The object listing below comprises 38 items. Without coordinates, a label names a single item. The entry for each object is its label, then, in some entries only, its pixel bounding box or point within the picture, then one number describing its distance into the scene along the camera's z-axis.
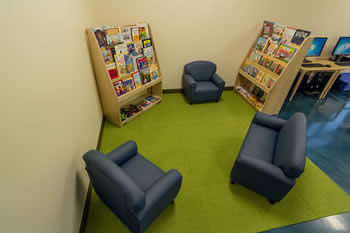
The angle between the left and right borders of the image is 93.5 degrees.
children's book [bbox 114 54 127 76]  2.59
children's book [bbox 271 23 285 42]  3.02
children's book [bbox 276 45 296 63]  2.82
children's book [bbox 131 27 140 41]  2.73
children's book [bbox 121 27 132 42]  2.61
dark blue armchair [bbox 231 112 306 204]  1.60
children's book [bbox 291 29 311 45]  2.61
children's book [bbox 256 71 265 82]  3.35
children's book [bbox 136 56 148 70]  2.94
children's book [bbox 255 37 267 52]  3.42
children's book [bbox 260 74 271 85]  3.22
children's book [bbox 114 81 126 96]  2.66
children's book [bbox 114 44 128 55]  2.53
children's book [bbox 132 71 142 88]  2.90
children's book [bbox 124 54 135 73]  2.73
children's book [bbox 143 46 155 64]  3.02
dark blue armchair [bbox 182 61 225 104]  3.43
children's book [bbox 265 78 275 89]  3.10
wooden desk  3.53
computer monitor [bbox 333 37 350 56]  3.74
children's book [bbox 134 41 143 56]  2.84
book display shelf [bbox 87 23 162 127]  2.40
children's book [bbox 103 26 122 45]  2.38
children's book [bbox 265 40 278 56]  3.13
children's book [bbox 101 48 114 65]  2.40
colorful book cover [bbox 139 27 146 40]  2.86
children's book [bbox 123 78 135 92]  2.79
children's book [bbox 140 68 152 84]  3.06
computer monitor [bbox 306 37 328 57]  3.50
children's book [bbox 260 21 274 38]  3.27
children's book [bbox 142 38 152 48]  2.95
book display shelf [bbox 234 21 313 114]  2.78
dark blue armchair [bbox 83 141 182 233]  1.21
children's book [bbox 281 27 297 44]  2.81
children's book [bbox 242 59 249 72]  3.83
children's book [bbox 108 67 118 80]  2.56
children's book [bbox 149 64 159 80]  3.21
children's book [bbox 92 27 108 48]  2.28
